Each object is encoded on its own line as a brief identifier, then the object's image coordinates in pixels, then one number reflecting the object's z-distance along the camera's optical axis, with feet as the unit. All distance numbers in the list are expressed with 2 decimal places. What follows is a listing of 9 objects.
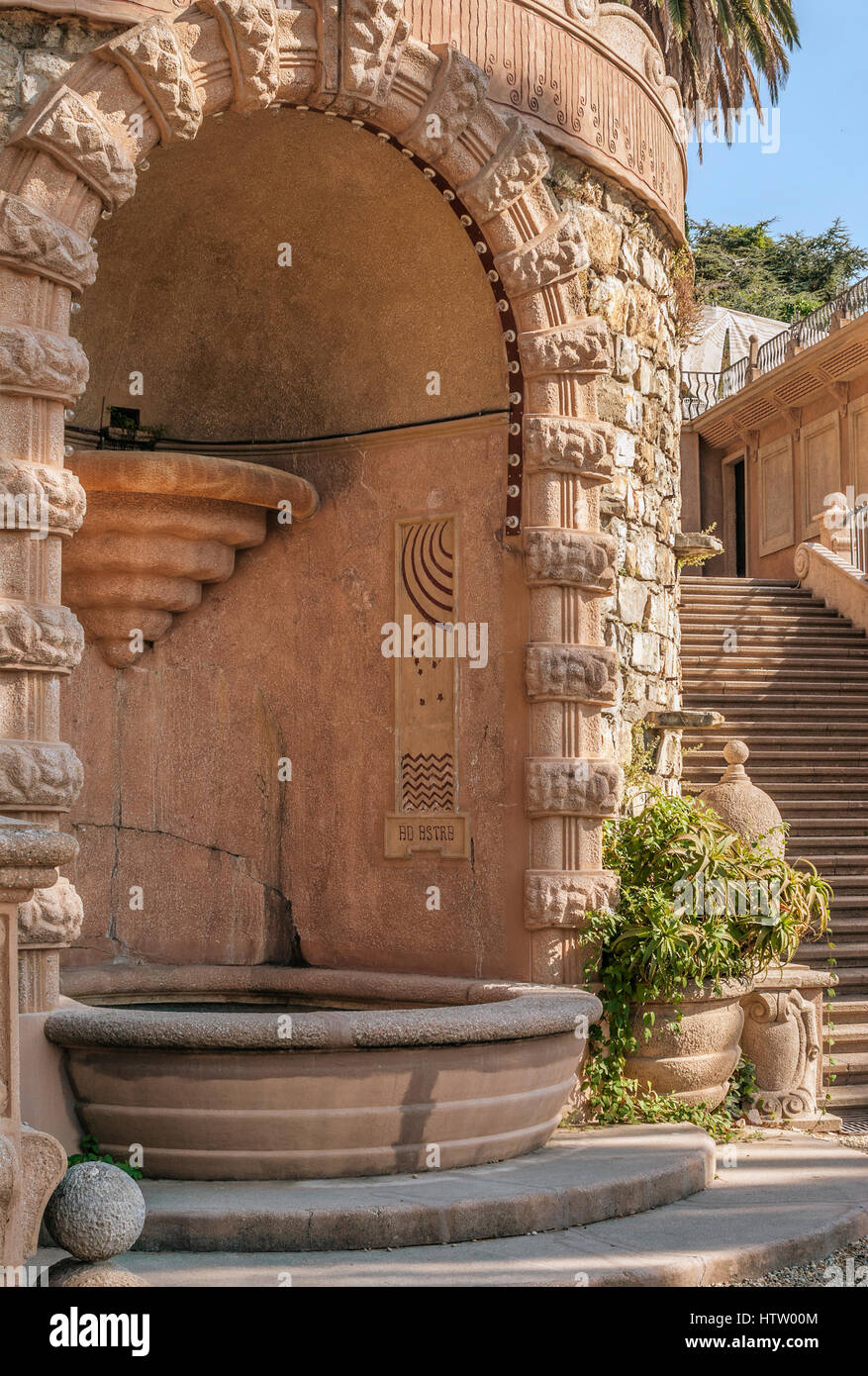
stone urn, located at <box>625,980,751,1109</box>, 23.07
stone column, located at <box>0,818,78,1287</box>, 11.31
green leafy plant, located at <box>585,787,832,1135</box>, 22.77
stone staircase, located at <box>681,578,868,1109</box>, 33.88
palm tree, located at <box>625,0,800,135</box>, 63.67
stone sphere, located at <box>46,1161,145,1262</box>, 12.50
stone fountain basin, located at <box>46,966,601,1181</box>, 17.70
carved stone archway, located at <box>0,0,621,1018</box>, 18.31
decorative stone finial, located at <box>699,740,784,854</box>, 27.50
